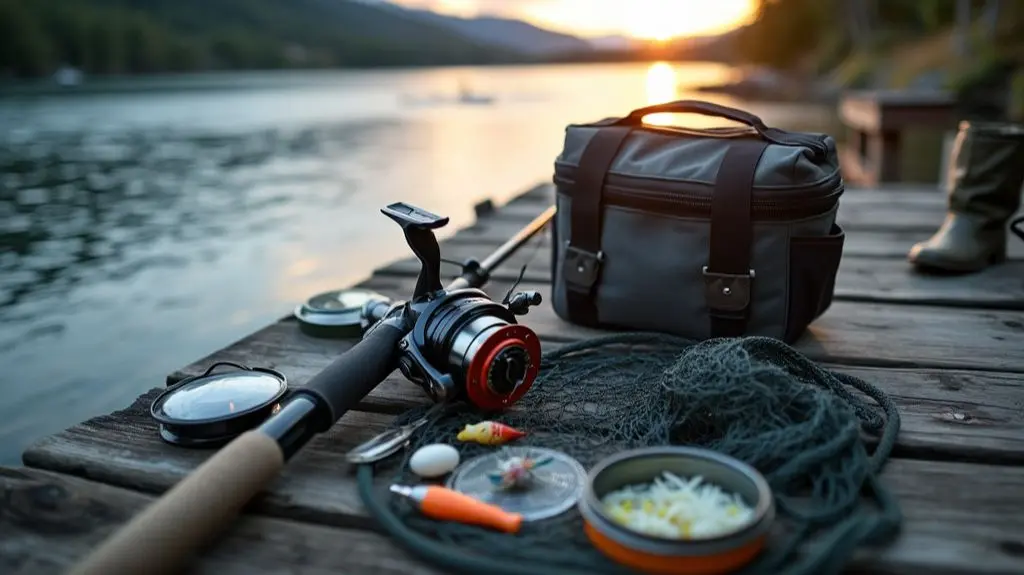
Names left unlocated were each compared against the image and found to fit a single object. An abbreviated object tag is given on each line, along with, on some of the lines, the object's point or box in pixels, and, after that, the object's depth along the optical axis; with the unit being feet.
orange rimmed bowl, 1.20
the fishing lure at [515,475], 1.47
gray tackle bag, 2.10
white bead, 1.52
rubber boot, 2.98
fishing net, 1.30
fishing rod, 1.35
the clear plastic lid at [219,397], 1.69
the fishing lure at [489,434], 1.65
